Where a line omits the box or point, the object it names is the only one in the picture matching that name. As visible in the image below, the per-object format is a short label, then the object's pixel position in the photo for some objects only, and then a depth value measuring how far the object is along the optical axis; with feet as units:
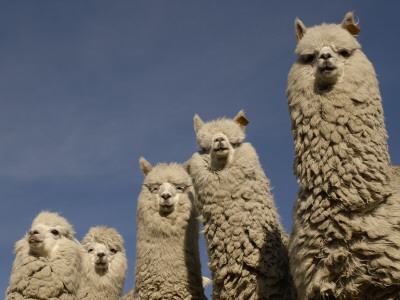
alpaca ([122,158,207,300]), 24.39
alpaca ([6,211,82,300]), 21.30
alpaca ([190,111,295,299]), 19.26
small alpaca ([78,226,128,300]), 30.55
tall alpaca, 13.97
